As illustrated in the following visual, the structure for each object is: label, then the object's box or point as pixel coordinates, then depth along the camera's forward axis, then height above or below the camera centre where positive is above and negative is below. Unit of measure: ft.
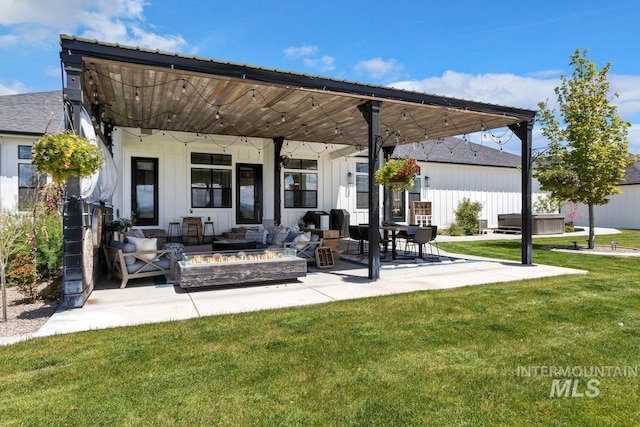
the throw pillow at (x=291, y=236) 25.76 -1.76
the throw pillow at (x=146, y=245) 19.60 -1.84
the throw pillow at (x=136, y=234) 22.79 -1.43
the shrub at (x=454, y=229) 50.42 -2.68
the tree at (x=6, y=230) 13.42 -0.99
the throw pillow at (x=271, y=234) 28.18 -1.83
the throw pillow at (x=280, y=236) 26.49 -1.88
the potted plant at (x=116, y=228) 22.79 -1.08
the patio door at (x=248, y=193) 38.91 +1.67
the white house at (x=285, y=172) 34.45 +4.31
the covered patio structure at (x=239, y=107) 15.02 +6.56
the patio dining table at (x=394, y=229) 27.57 -1.38
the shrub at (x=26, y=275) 16.87 -3.03
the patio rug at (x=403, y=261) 26.32 -3.74
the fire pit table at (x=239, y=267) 18.11 -2.85
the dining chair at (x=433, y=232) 27.68 -1.60
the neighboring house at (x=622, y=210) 64.54 -0.06
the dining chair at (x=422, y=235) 26.71 -1.77
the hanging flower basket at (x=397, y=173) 22.04 +2.12
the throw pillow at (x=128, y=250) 19.31 -2.03
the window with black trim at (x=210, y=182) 37.19 +2.73
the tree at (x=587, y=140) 33.83 +6.29
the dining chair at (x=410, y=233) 28.17 -1.74
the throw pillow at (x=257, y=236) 28.68 -2.00
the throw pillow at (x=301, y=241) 24.89 -2.03
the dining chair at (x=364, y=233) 28.81 -1.75
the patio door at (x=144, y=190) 34.86 +1.85
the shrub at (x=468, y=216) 52.60 -0.87
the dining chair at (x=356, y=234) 29.45 -1.88
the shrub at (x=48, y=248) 20.83 -2.11
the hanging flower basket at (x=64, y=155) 12.95 +1.88
